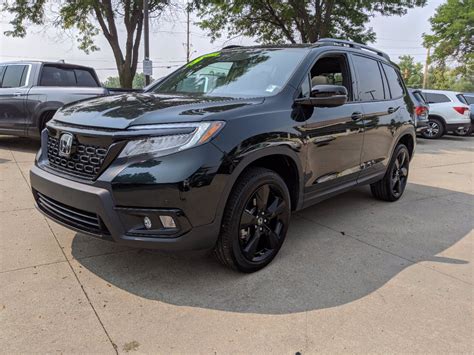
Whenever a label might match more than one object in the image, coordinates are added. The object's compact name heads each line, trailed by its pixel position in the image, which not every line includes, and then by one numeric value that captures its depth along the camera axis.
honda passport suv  2.55
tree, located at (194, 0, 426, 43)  16.20
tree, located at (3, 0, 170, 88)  14.74
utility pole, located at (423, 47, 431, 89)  34.84
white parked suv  14.33
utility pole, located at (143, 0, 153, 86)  13.32
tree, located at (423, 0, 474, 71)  30.27
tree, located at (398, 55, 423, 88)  89.41
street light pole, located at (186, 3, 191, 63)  41.94
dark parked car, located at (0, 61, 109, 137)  7.57
